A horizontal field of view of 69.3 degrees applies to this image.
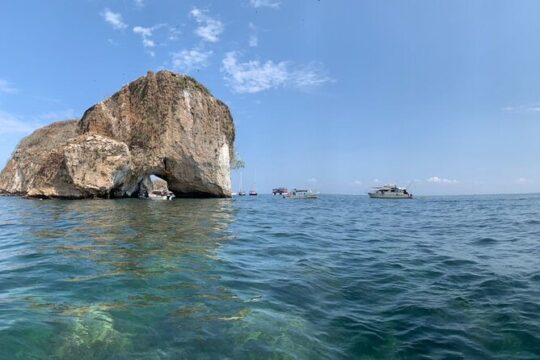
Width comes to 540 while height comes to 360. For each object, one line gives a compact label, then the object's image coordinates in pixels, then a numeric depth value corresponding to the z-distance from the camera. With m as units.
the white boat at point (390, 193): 78.75
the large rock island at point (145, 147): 44.28
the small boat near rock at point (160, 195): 51.44
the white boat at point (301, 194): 79.56
